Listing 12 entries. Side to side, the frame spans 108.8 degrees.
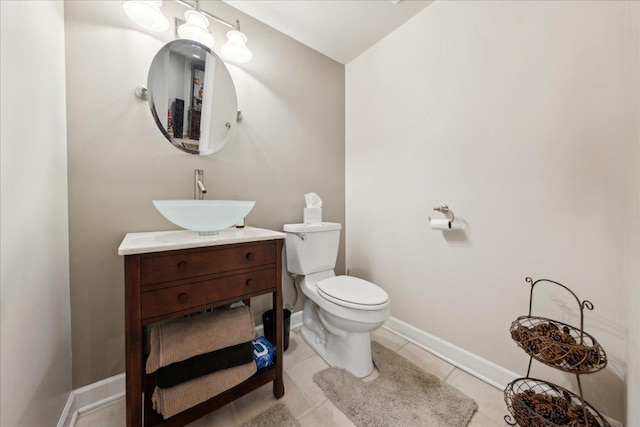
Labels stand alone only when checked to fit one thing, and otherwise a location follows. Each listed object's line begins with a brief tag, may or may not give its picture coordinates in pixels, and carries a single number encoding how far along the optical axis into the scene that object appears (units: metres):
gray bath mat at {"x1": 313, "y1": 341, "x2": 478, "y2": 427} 1.02
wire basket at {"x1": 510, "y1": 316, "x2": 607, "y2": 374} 0.81
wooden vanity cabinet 0.79
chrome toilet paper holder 1.36
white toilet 1.21
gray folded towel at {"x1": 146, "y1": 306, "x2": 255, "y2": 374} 0.88
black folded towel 0.88
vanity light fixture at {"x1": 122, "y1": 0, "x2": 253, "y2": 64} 1.09
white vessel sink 0.91
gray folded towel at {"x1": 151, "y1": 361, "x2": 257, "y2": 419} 0.86
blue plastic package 1.15
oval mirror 1.21
